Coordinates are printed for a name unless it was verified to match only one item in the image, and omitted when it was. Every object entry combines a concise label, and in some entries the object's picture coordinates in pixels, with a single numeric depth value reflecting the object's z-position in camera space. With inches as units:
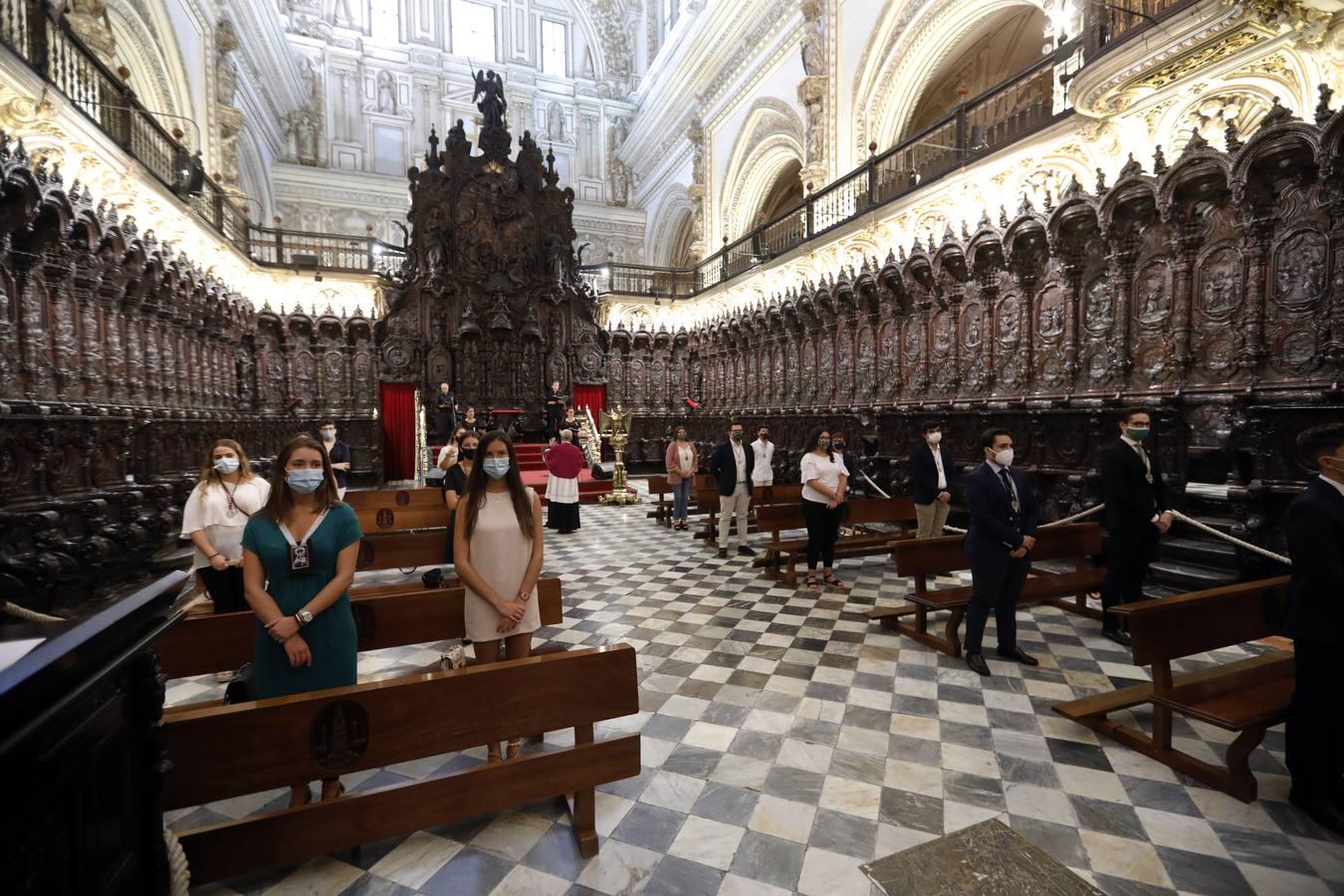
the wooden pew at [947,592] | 169.5
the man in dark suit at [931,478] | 239.0
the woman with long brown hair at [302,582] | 91.8
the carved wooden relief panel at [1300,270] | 217.9
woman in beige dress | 109.3
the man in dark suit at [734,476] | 286.7
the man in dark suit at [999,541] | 154.3
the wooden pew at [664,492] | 385.1
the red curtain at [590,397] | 744.3
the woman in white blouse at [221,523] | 143.0
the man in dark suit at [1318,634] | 91.4
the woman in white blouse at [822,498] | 223.9
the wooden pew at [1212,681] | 101.6
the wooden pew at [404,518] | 247.3
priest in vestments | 338.3
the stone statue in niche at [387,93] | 963.3
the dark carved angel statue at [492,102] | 713.6
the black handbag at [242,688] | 98.3
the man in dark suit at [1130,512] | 168.4
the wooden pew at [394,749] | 71.4
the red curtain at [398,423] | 687.7
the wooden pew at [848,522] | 251.8
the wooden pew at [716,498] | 323.8
